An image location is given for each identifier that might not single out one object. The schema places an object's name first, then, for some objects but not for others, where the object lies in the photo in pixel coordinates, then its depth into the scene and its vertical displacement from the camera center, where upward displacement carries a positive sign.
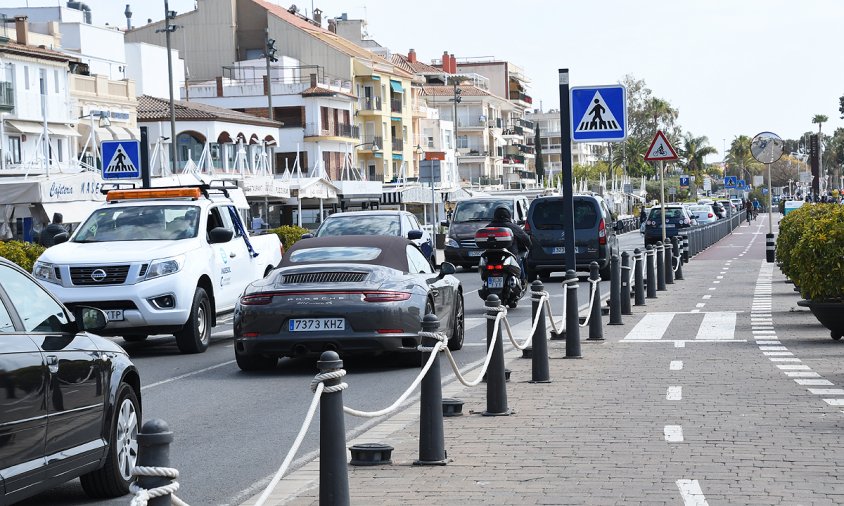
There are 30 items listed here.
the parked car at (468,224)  36.94 -0.77
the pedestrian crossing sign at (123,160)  26.25 +0.89
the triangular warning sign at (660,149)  28.62 +0.82
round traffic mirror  29.45 +0.83
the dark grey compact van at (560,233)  31.55 -0.95
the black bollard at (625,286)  21.78 -1.55
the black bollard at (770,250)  41.72 -1.98
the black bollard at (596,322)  17.23 -1.65
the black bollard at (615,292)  19.28 -1.44
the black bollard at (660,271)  29.03 -1.73
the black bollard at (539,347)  12.67 -1.42
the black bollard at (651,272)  26.09 -1.56
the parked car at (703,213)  77.12 -1.45
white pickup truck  16.45 -0.70
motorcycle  21.31 -1.13
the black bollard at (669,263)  31.04 -1.71
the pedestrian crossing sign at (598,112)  16.53 +0.94
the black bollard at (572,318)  14.55 -1.36
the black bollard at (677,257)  33.97 -1.69
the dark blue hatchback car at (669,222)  58.03 -1.47
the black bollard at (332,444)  6.31 -1.12
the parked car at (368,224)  23.61 -0.44
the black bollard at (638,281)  24.02 -1.58
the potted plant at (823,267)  16.64 -1.02
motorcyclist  21.88 -0.60
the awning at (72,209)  34.41 +0.00
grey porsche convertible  13.89 -1.11
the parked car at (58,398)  6.24 -0.95
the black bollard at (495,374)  10.42 -1.38
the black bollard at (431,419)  8.36 -1.35
